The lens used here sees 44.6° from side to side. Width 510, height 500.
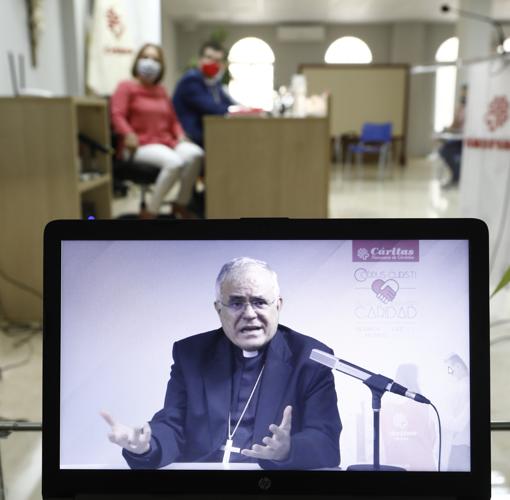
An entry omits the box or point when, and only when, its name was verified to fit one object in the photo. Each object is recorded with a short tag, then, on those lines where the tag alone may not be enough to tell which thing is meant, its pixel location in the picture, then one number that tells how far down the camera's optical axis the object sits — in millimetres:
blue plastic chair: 8805
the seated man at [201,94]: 3744
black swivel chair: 3547
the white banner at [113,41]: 4062
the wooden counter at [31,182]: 2508
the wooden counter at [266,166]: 3143
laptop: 583
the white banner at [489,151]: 3311
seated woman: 3539
